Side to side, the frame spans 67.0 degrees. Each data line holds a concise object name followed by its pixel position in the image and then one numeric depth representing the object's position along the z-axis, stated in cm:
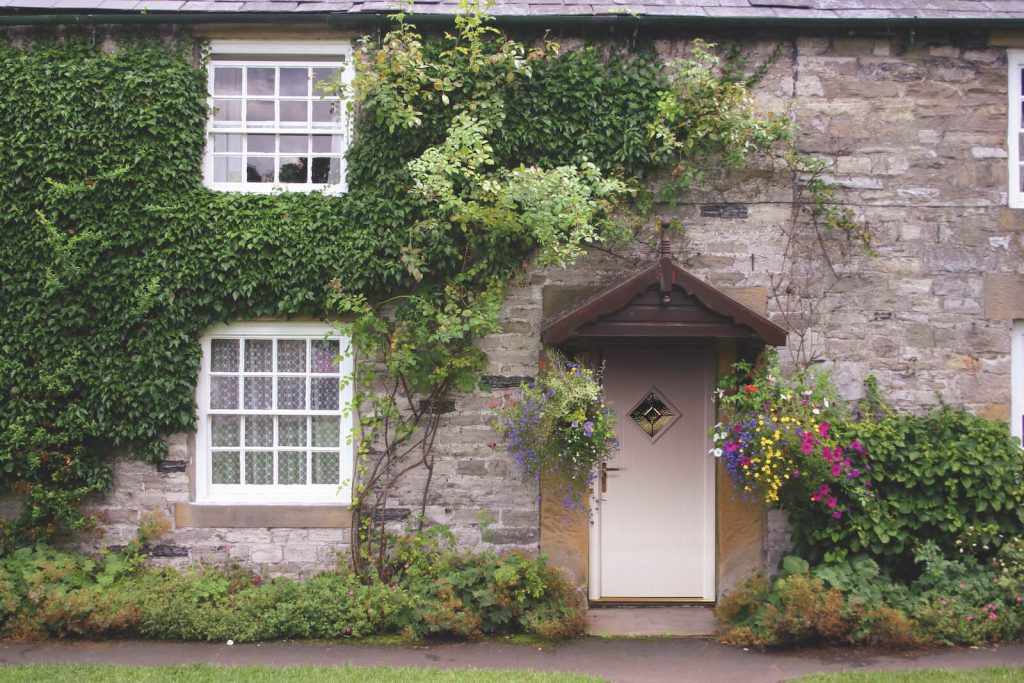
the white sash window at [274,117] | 666
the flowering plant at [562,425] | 583
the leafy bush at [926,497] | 596
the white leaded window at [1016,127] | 668
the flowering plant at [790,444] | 582
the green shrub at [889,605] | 562
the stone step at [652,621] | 620
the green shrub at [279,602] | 577
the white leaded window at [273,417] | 657
